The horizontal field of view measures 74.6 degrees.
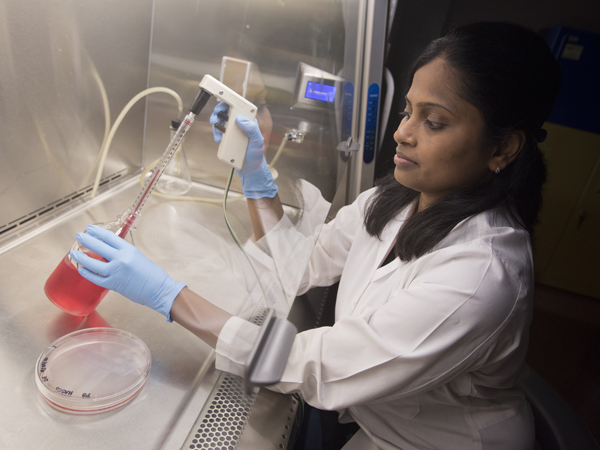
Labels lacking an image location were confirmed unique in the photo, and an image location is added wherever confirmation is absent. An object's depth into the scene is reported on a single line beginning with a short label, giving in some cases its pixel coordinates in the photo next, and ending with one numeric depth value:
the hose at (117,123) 1.25
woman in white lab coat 0.76
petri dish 0.66
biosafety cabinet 0.66
